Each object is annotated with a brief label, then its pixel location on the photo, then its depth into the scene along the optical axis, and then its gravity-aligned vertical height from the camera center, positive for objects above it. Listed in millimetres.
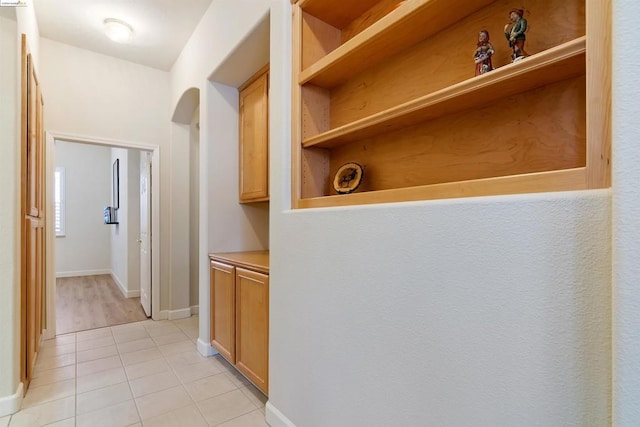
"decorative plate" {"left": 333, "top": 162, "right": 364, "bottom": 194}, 1529 +166
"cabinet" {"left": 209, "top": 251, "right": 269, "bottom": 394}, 1976 -689
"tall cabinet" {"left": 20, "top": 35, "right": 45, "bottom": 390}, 2041 -13
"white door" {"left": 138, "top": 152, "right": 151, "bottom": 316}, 3828 -237
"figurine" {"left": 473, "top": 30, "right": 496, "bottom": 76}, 1060 +520
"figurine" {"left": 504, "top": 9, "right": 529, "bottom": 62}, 960 +538
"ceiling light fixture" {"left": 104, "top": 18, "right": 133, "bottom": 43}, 2830 +1630
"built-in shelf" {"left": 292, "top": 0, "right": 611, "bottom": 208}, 825 +383
